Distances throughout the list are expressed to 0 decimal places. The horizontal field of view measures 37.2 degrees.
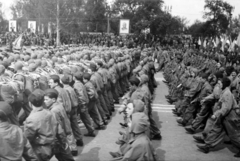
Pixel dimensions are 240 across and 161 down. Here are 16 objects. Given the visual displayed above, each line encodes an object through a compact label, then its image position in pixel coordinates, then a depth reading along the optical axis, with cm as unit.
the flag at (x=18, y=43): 2245
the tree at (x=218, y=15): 4912
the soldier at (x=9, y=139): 456
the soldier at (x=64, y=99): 739
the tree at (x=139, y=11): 6425
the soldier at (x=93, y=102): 912
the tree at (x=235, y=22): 7166
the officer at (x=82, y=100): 852
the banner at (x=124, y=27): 5272
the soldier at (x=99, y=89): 1018
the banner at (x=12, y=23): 5593
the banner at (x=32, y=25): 5239
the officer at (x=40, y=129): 520
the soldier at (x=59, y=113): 601
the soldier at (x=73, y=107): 791
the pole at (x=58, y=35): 4363
